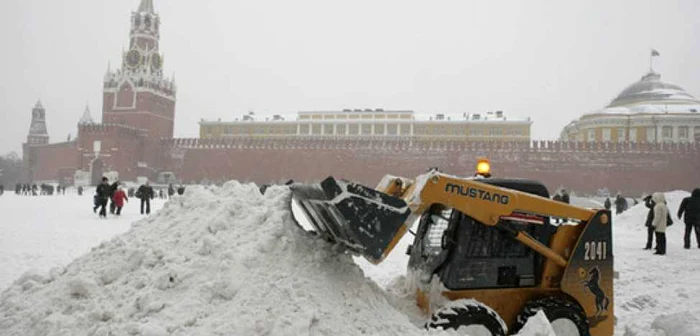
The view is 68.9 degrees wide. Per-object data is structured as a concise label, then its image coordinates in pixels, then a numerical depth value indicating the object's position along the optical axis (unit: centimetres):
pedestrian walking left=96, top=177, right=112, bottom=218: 1603
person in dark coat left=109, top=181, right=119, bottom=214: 1673
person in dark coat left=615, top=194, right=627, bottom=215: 2724
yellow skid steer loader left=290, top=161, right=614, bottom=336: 388
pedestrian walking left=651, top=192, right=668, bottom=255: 1101
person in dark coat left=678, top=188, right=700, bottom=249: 1131
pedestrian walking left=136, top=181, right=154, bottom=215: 1765
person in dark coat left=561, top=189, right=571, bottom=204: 1462
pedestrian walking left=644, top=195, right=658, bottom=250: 1191
